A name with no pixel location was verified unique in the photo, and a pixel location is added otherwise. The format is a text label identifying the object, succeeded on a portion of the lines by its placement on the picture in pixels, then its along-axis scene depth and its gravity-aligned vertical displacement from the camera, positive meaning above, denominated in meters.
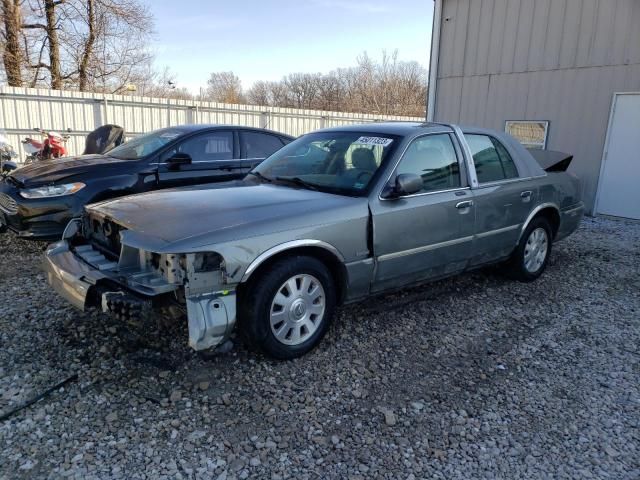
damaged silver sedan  2.95 -0.75
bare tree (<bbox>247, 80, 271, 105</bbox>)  58.56 +3.58
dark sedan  5.27 -0.61
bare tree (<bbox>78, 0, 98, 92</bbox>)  21.12 +3.03
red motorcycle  10.02 -0.67
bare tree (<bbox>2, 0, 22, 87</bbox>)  18.94 +2.86
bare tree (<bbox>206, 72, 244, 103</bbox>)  55.16 +3.94
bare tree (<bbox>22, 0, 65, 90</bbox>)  20.02 +3.30
